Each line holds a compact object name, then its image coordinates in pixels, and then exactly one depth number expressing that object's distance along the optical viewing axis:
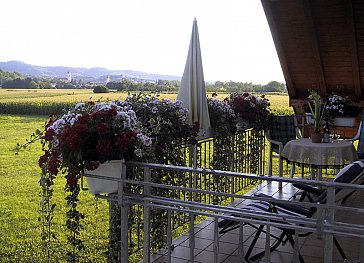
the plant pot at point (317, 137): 5.11
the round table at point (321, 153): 4.79
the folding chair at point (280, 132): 5.99
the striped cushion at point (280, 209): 3.03
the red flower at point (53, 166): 2.45
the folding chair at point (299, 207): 2.83
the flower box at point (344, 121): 6.74
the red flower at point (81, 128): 2.34
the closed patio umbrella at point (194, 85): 4.12
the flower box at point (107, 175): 2.48
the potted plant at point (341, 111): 6.18
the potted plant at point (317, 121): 5.12
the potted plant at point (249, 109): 5.15
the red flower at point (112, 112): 2.45
